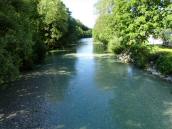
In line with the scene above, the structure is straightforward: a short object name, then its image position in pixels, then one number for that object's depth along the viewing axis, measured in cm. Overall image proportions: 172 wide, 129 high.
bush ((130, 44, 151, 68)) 1694
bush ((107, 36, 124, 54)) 2430
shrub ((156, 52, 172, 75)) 1355
